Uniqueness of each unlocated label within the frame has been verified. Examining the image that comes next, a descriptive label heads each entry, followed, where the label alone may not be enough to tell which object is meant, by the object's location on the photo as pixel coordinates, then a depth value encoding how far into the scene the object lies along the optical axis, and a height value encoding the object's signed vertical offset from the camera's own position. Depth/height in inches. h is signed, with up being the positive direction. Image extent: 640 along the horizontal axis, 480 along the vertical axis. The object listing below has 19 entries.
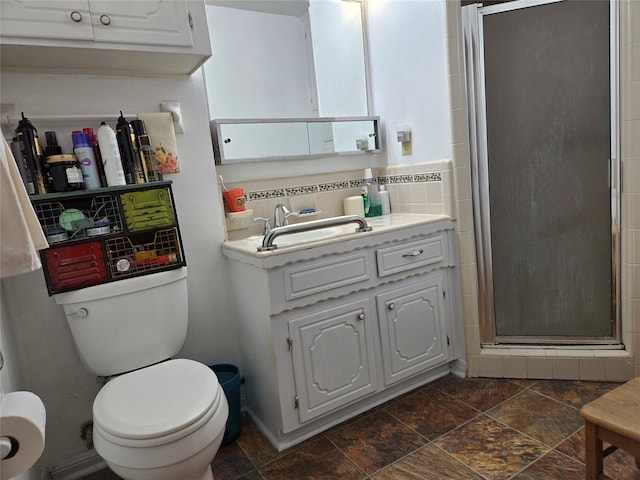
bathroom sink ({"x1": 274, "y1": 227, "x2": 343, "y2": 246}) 75.7 -11.1
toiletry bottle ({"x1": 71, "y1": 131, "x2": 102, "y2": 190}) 57.6 +5.8
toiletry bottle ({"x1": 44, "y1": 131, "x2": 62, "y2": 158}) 56.4 +7.4
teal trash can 67.4 -36.0
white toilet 44.9 -24.1
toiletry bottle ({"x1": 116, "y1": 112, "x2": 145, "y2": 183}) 60.6 +5.7
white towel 30.2 -2.2
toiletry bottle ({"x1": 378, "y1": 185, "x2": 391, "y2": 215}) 89.6 -7.2
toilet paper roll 31.6 -17.6
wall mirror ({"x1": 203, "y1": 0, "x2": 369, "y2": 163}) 76.4 +22.6
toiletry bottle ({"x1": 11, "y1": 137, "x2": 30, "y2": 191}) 54.4 +4.8
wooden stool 41.4 -27.9
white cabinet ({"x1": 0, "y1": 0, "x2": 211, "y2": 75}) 49.3 +20.1
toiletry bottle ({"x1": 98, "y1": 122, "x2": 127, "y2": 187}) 58.6 +5.7
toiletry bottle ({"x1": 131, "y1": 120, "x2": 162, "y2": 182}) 62.0 +6.3
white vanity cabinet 62.7 -24.9
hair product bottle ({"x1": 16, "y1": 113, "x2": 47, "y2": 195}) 54.2 +6.8
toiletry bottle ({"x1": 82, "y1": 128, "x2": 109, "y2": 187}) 59.0 +5.6
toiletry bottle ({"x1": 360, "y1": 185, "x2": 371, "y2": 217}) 89.3 -7.0
